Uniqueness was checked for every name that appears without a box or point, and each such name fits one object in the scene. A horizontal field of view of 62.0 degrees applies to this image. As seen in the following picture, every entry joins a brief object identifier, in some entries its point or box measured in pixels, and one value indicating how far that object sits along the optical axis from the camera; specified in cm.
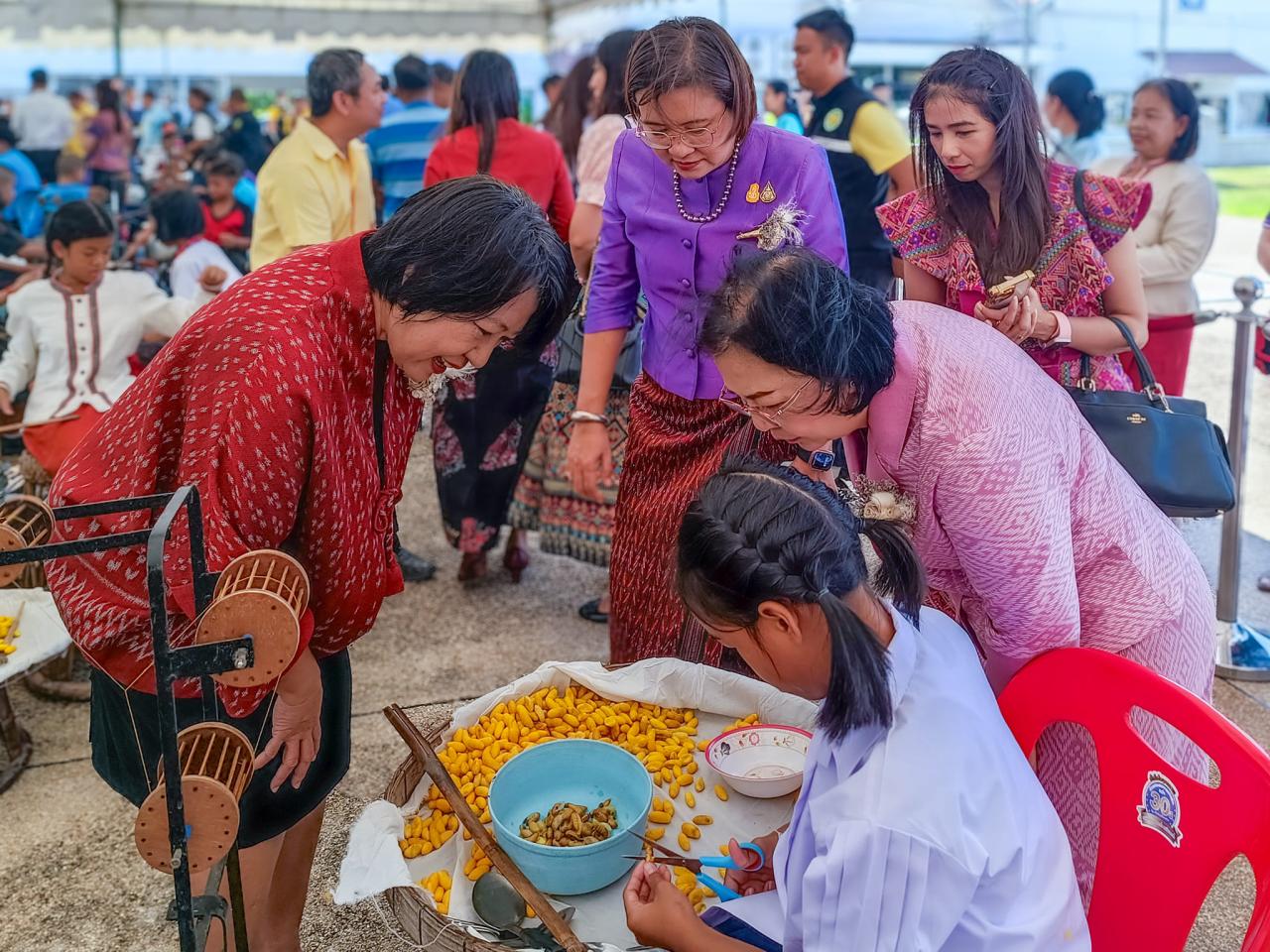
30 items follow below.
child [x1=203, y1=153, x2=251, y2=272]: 574
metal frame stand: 100
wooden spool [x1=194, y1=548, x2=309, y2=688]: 106
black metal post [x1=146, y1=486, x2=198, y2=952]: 100
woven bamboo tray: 130
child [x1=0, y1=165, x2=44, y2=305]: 550
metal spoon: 142
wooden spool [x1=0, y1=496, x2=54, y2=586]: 125
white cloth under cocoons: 144
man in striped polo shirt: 471
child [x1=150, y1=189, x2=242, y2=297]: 489
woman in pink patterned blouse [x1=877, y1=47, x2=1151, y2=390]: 202
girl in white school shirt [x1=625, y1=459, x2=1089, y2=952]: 116
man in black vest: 356
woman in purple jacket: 198
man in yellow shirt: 352
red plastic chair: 130
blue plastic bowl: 146
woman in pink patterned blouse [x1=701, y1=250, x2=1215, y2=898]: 145
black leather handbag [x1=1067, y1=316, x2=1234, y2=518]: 188
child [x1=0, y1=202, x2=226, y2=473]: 338
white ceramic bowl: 166
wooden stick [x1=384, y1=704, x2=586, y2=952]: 134
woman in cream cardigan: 354
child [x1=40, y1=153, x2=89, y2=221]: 752
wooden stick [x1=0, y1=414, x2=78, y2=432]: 332
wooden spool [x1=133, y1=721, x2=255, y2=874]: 103
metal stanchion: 309
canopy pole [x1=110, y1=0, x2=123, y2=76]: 954
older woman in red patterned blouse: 131
